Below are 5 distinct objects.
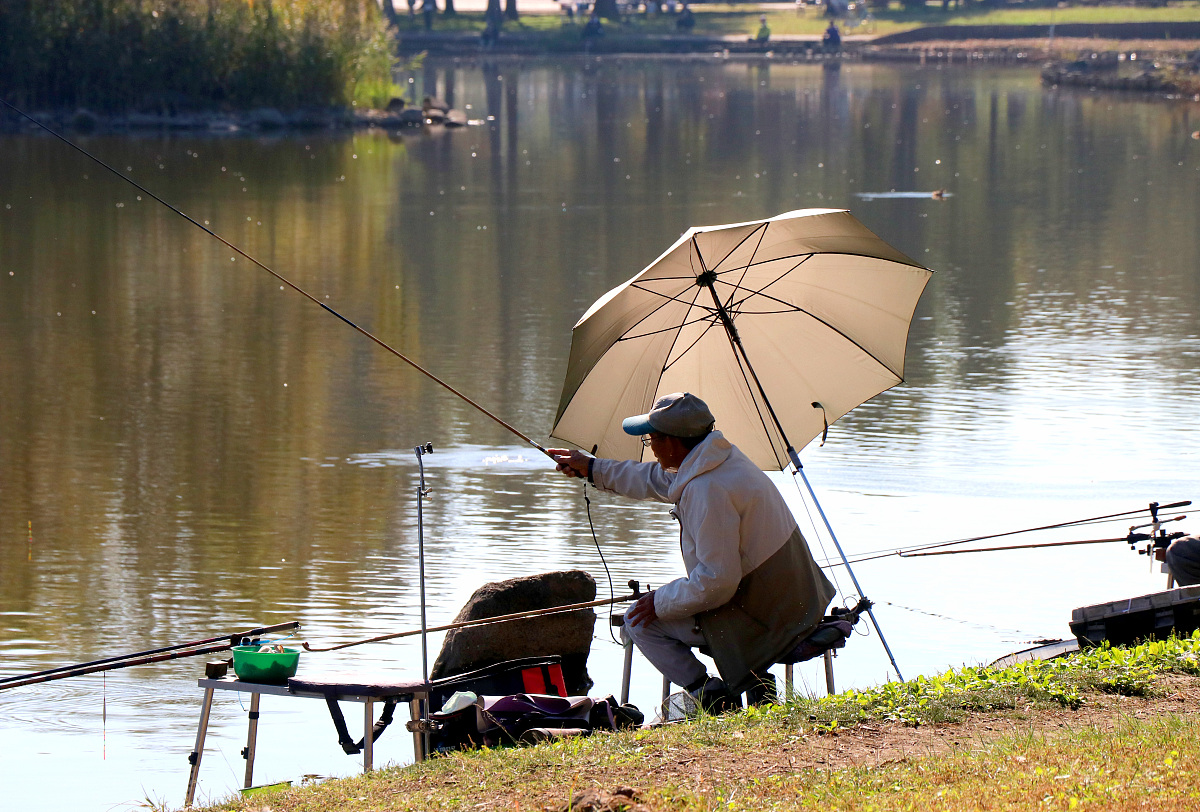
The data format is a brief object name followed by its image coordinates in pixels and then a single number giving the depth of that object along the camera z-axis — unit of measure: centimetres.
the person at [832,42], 17425
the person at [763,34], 18137
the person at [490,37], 18737
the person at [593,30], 18737
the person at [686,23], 19850
